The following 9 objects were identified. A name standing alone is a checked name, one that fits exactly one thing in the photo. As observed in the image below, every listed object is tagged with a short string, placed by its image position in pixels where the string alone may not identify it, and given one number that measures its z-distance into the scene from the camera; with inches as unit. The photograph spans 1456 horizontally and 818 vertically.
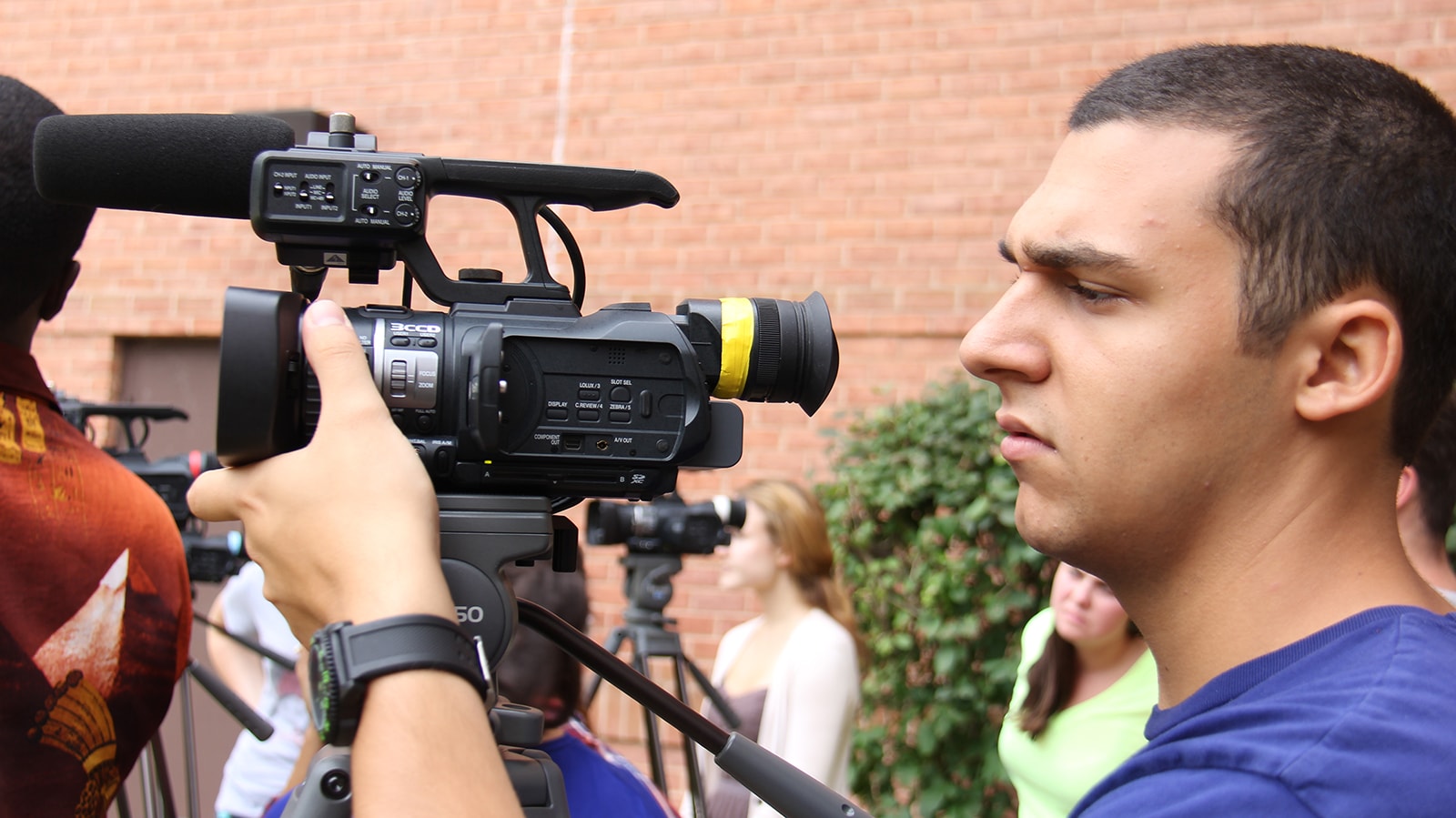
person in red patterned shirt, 60.7
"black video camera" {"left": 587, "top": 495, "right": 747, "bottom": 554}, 161.6
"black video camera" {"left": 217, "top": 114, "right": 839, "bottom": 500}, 48.7
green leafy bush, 164.1
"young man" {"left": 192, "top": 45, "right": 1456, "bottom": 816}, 43.7
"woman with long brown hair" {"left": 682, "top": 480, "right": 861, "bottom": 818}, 148.7
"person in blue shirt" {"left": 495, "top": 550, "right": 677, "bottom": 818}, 84.0
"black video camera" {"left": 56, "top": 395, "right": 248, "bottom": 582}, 146.6
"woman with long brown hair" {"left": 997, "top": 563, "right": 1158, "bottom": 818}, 102.7
